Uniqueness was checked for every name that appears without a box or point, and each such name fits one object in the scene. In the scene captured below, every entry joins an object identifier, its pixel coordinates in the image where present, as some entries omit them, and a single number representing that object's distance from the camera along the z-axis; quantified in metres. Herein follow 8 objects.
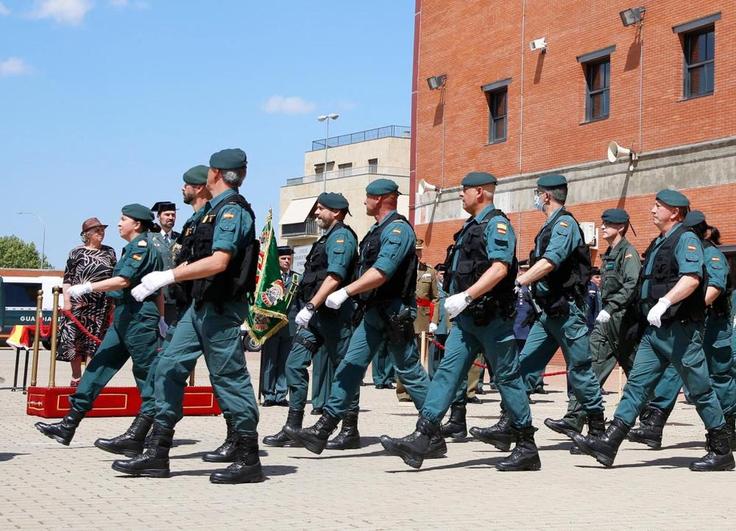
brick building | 21.64
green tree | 112.18
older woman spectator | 12.61
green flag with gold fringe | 13.70
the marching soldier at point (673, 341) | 9.09
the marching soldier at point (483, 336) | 8.63
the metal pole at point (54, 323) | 10.90
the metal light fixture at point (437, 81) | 30.02
